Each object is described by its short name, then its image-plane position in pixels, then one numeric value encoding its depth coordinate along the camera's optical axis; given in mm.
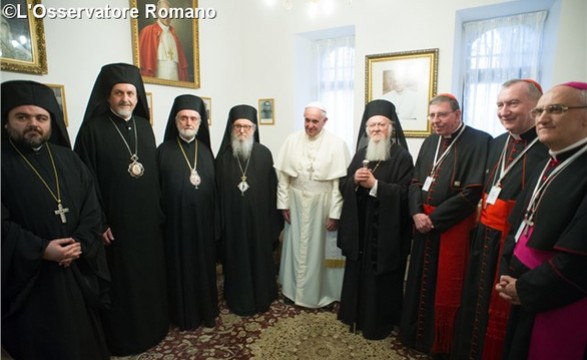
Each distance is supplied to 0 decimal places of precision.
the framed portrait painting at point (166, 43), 4418
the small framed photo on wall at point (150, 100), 4611
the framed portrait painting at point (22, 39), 3086
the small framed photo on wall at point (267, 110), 6016
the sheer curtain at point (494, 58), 4602
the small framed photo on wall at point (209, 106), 5468
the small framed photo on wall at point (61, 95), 3591
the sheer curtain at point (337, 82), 5840
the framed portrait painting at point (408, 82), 4652
